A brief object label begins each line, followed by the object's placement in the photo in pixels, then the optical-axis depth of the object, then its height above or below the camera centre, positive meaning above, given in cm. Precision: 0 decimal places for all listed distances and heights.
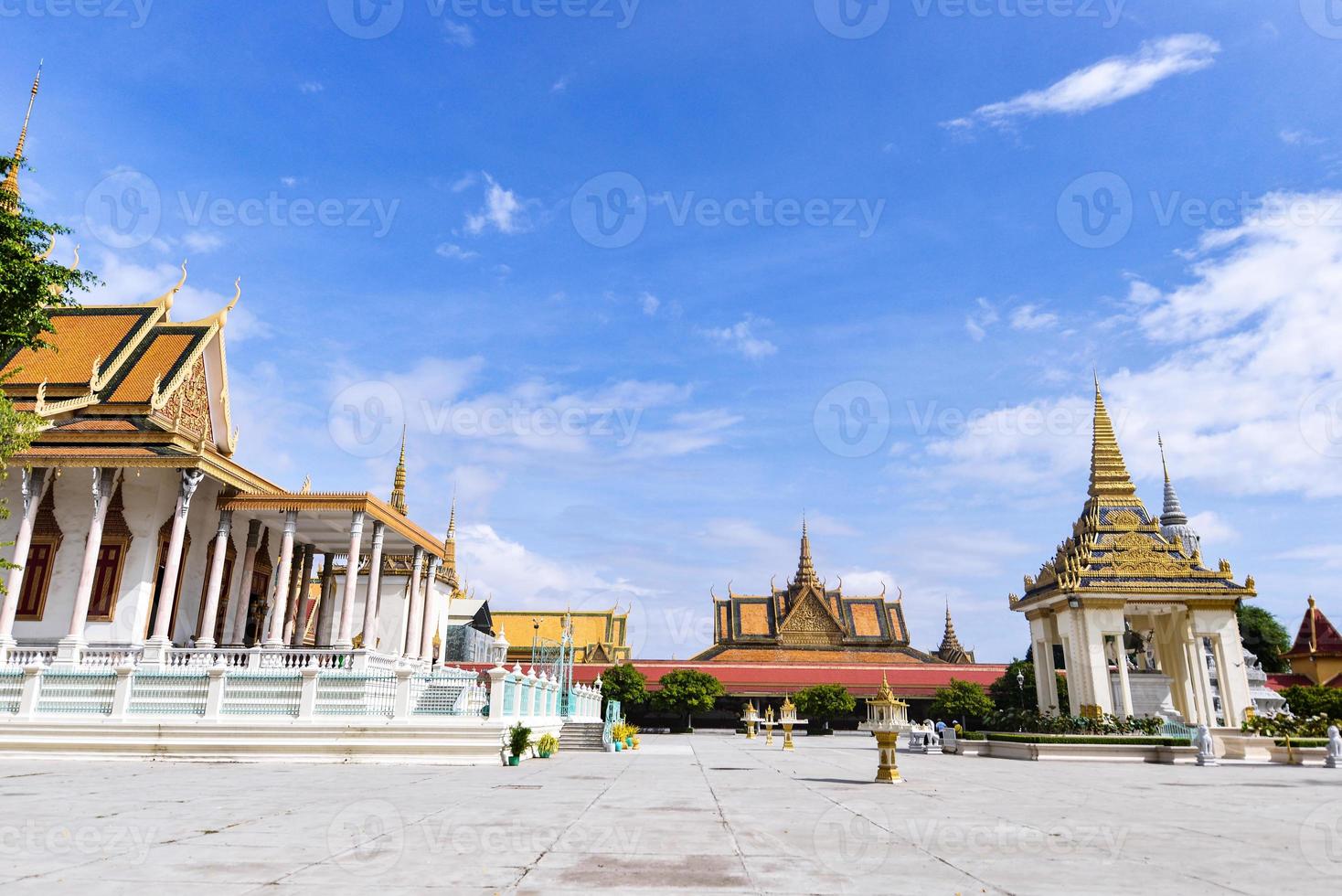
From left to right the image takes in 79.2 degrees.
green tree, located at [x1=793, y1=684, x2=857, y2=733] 4356 -154
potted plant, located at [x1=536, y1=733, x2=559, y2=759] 1666 -152
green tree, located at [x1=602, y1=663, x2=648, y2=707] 4397 -83
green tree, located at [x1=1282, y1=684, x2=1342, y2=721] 3759 -122
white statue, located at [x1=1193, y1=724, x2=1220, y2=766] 1902 -168
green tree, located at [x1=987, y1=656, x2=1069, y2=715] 4353 -95
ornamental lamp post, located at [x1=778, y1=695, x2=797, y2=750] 2570 -155
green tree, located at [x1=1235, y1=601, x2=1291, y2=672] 6375 +296
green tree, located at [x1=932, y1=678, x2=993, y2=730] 4212 -152
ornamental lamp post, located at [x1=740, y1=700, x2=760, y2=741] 3439 -194
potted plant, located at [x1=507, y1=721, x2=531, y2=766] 1464 -127
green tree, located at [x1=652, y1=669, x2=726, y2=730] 4384 -116
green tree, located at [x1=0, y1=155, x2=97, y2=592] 1488 +685
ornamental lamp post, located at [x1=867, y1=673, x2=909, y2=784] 1157 -116
